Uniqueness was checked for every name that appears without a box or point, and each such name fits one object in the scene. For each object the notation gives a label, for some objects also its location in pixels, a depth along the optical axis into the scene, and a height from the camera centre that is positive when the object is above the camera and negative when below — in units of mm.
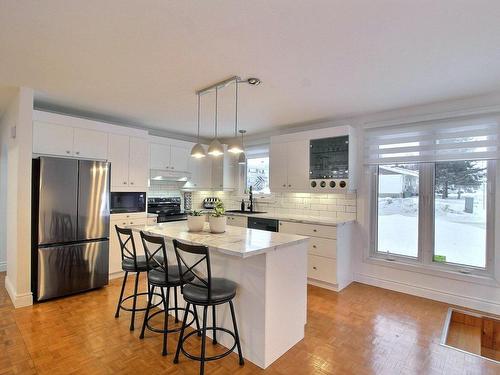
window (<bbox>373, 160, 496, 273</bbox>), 3268 -283
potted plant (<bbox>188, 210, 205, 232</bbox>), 2738 -349
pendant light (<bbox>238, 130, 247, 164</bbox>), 3173 +354
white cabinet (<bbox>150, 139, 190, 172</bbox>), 4738 +554
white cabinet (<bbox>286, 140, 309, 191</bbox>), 4285 +384
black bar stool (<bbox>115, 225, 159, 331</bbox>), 2571 -741
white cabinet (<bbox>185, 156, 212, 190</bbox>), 5371 +284
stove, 4594 -391
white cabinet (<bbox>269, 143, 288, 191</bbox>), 4539 +380
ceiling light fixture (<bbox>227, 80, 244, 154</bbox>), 2848 +425
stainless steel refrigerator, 3180 -489
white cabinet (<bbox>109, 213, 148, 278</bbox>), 3922 -803
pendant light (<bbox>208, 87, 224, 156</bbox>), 2752 +397
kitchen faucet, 5272 -239
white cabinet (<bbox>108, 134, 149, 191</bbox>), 4023 +381
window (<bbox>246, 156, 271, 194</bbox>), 5316 +283
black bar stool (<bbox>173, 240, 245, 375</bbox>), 1913 -764
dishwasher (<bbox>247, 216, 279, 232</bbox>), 4258 -553
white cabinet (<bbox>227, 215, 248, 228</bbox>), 4635 -559
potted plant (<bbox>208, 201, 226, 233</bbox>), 2688 -321
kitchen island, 2094 -786
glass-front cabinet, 3941 +463
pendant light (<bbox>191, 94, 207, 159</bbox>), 2975 +396
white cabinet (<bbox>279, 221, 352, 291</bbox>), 3668 -881
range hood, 4789 +221
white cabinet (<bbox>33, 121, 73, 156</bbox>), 3342 +585
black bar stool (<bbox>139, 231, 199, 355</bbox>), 2205 -752
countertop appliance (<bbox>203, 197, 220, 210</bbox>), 5852 -320
